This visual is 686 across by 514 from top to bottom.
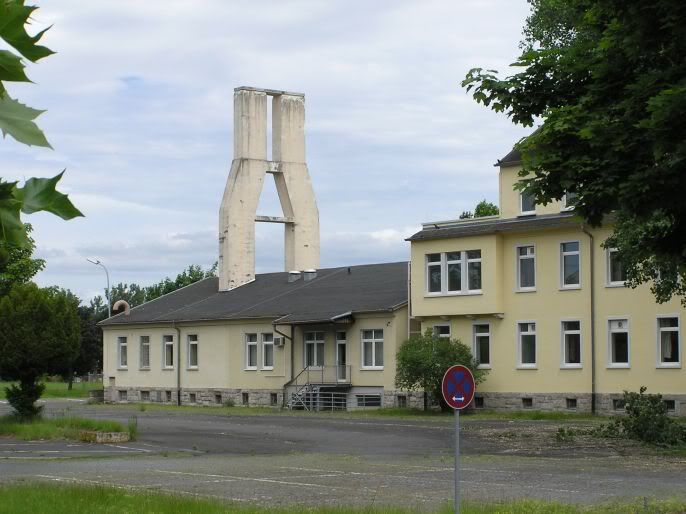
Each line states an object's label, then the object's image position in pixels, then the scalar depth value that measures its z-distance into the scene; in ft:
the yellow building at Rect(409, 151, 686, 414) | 138.41
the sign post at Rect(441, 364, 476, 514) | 42.95
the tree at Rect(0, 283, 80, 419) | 106.83
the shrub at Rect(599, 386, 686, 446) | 89.45
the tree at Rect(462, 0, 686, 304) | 39.55
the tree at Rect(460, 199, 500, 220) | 255.91
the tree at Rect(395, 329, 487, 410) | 146.10
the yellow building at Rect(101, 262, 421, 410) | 166.71
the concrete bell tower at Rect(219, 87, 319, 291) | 206.18
